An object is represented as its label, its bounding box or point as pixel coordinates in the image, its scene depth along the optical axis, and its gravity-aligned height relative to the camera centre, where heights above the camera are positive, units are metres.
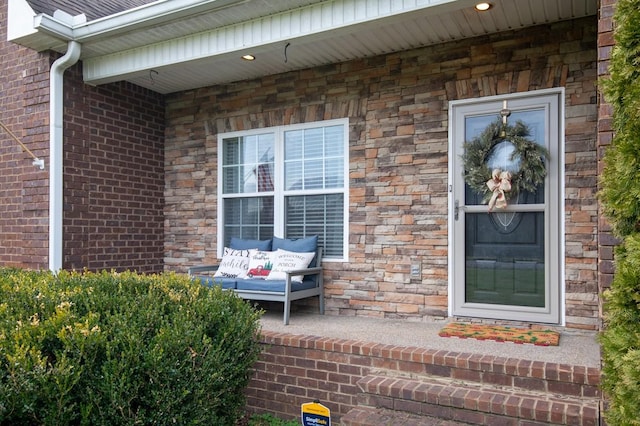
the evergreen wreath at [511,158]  4.14 +0.53
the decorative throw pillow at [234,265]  5.15 -0.46
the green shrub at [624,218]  1.76 +0.02
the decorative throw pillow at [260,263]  5.01 -0.43
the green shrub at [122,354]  1.96 -0.59
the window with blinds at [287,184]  5.11 +0.39
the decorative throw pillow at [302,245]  4.98 -0.24
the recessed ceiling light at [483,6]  3.66 +1.59
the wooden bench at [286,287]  4.45 -0.61
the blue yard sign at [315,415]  3.24 -1.25
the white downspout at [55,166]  4.99 +0.52
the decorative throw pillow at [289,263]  4.83 -0.41
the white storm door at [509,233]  4.11 -0.09
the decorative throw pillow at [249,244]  5.24 -0.25
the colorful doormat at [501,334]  3.66 -0.86
